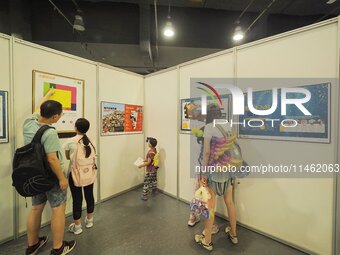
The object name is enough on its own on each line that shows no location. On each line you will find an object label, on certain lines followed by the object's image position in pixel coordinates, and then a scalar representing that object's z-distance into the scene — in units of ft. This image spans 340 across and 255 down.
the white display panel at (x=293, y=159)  4.96
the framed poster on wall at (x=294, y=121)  4.99
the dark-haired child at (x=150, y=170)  9.30
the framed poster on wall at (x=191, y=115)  8.05
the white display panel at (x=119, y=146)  8.80
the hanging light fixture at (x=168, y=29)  11.50
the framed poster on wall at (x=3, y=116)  5.55
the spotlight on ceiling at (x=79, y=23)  10.95
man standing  4.58
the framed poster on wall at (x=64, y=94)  6.43
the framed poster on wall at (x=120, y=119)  8.76
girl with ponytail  6.16
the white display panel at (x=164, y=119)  9.29
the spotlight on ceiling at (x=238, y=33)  12.17
